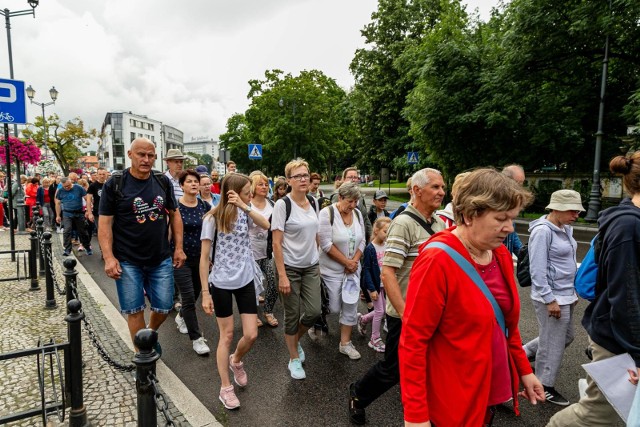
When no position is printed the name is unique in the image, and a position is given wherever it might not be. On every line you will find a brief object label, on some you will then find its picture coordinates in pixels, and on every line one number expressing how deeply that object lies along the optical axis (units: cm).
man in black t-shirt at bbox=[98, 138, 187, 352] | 350
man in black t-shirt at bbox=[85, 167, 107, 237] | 838
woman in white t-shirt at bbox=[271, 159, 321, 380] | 377
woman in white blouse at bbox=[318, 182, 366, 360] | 409
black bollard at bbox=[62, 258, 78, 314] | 351
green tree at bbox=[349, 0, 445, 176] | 2598
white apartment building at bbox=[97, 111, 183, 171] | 9490
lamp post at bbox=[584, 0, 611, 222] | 1364
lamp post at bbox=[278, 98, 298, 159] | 2751
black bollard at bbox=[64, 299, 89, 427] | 271
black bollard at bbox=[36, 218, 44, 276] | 688
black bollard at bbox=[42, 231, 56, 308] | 540
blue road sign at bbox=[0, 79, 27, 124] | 673
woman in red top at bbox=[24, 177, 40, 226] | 1408
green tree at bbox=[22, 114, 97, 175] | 3105
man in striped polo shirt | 270
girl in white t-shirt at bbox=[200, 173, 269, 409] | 329
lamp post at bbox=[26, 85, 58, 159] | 2033
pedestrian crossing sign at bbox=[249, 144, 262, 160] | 1722
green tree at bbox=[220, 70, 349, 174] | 2884
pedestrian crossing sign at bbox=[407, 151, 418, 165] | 2018
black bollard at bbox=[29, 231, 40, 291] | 643
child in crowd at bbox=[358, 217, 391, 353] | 432
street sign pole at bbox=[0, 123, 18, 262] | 731
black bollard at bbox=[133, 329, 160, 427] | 193
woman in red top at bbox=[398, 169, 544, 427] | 163
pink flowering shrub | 1529
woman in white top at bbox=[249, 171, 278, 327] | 518
